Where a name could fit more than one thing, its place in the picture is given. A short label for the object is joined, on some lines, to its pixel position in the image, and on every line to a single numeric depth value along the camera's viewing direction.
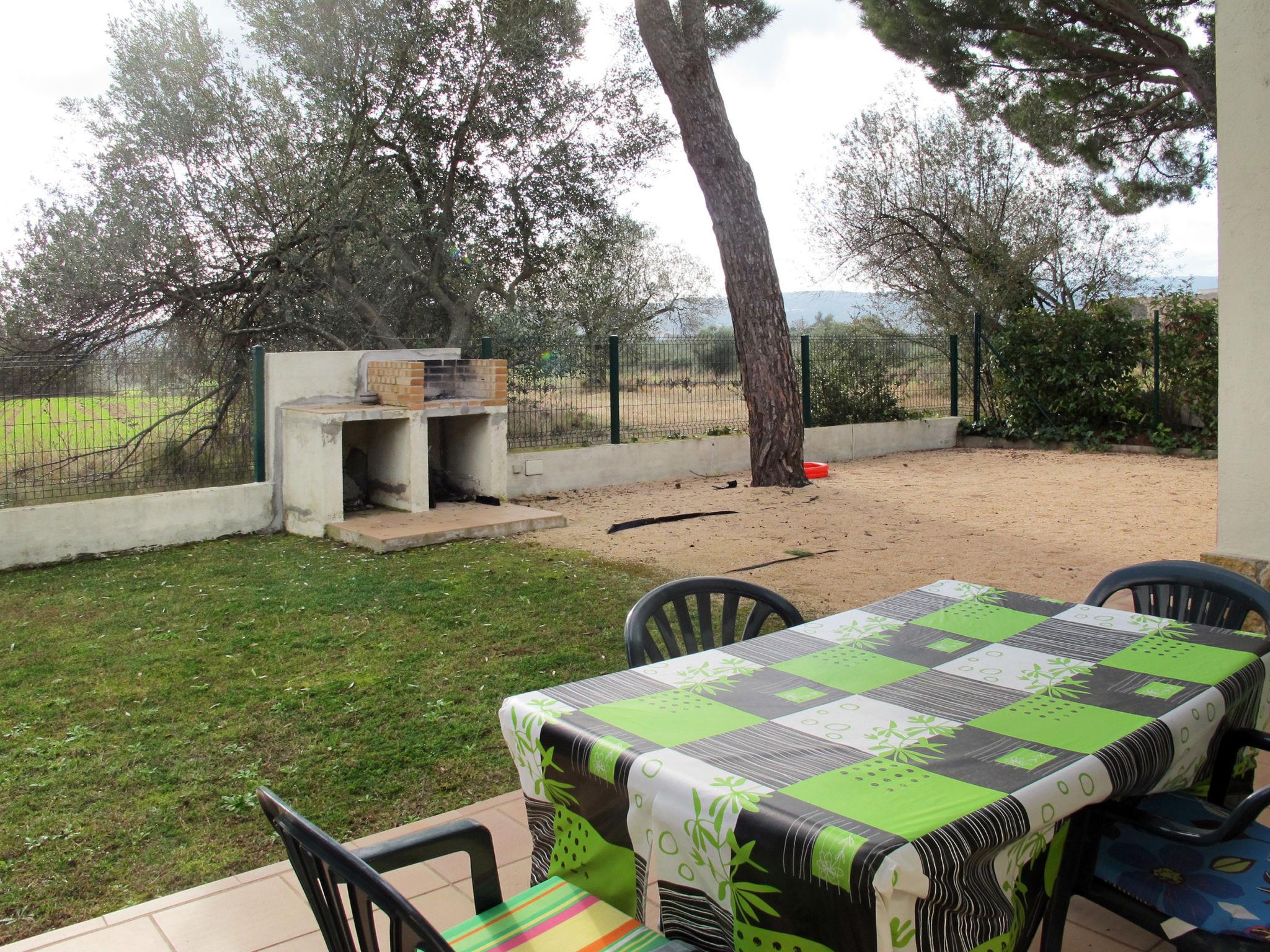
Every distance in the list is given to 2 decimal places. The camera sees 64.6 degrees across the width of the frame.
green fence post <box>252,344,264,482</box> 8.91
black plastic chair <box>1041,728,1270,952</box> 1.94
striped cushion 1.85
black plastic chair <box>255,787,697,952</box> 1.39
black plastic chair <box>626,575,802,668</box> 2.69
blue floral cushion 2.01
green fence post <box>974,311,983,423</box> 16.06
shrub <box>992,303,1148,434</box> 14.71
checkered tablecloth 1.54
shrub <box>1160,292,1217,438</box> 13.75
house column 4.65
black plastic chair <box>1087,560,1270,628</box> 3.06
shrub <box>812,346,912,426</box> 14.77
